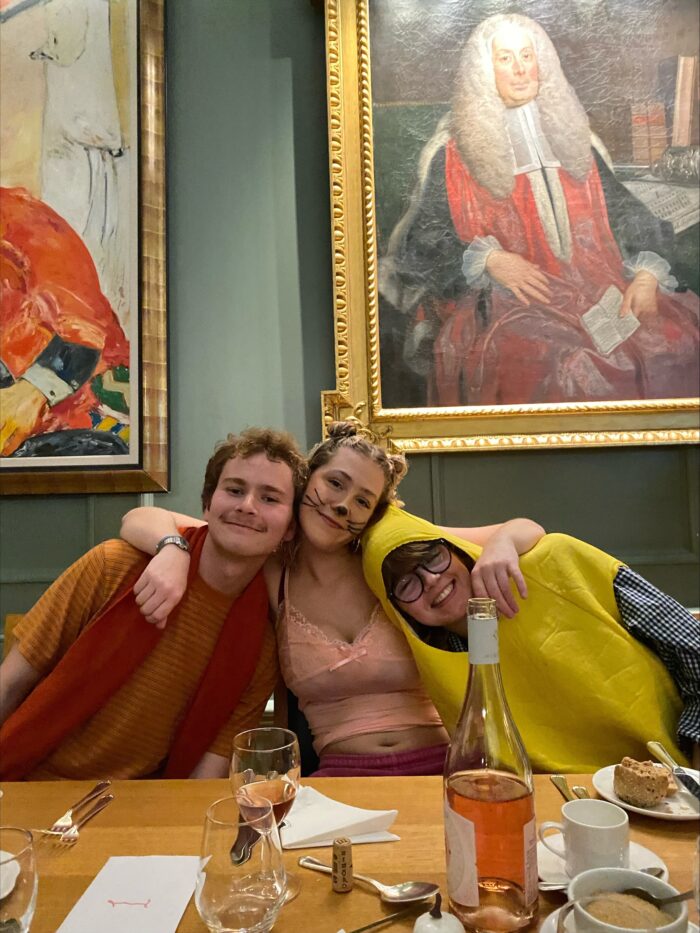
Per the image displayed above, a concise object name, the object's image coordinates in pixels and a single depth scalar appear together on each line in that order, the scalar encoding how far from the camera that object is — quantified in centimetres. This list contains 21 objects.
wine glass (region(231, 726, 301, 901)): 76
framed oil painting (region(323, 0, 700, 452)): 216
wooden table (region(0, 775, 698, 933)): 70
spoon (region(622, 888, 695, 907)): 57
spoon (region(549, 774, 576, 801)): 91
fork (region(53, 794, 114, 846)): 85
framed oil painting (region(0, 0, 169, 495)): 218
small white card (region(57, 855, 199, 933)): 69
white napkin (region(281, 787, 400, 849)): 84
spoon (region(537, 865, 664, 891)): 70
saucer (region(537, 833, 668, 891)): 72
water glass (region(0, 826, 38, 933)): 59
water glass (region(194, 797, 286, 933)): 61
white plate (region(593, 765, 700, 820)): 84
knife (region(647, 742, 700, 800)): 89
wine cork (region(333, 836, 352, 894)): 73
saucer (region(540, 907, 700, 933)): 61
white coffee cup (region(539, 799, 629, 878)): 70
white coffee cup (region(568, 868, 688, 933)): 60
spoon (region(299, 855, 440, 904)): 70
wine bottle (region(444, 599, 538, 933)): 66
